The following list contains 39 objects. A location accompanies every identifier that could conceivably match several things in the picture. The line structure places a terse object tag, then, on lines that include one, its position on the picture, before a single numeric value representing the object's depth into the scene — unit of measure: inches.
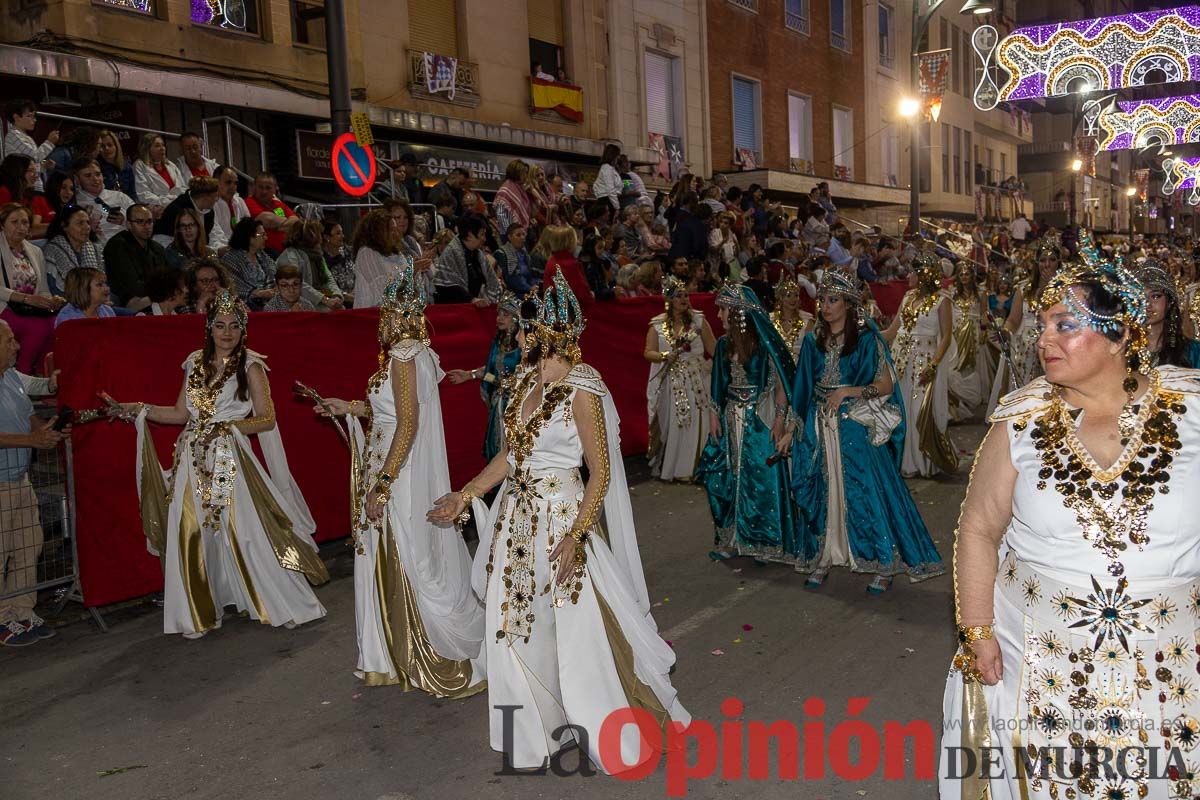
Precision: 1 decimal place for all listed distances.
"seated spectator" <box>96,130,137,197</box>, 367.9
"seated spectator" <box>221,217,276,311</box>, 351.3
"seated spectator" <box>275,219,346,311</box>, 363.9
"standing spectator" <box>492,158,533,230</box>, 484.7
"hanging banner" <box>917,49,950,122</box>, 755.4
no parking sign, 369.7
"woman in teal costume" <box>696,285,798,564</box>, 274.5
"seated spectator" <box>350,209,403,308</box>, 350.0
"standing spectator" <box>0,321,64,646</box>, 238.1
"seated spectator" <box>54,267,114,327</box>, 272.1
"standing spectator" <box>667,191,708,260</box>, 538.6
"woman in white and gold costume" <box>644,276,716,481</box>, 398.3
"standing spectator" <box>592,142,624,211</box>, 598.2
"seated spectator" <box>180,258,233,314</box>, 292.5
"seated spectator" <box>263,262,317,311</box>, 337.4
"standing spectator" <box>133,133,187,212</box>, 381.4
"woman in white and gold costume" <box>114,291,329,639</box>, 242.1
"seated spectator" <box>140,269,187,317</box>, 298.5
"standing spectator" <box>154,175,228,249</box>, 355.6
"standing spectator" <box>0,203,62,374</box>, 284.2
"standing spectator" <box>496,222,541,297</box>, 430.6
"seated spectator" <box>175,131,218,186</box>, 405.1
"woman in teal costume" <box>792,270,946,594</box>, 257.3
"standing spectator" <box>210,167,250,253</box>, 385.1
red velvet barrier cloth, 255.4
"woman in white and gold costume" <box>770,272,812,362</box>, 326.3
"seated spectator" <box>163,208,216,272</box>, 339.3
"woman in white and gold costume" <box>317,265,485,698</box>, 206.7
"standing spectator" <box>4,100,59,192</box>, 343.9
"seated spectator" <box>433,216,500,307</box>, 402.0
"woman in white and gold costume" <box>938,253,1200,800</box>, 110.9
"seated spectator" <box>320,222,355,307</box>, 397.4
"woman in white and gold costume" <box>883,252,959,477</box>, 382.3
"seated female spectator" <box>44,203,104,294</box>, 306.3
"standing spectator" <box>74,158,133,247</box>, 345.7
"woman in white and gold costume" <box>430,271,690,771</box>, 167.8
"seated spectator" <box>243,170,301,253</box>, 404.5
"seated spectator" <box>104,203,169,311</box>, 314.7
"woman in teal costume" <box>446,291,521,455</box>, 302.7
